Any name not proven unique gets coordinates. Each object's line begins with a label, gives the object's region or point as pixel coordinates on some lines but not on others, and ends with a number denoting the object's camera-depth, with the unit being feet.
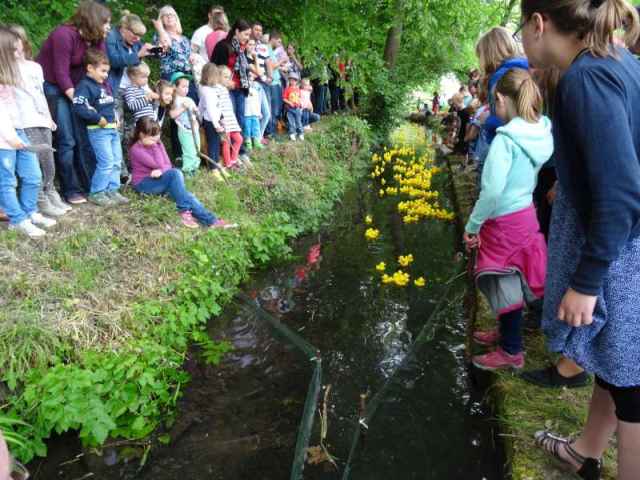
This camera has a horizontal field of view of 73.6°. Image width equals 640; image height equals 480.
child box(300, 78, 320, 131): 29.70
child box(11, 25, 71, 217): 12.96
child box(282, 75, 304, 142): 27.73
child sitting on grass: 15.53
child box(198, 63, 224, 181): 18.81
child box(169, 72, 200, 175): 17.90
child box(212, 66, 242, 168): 19.47
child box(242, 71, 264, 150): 21.94
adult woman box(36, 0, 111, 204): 14.25
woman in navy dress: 4.00
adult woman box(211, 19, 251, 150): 20.44
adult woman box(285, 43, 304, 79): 28.50
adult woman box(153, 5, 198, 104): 18.38
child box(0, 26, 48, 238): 12.02
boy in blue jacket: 14.49
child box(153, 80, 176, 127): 18.02
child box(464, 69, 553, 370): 8.30
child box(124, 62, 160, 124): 16.88
